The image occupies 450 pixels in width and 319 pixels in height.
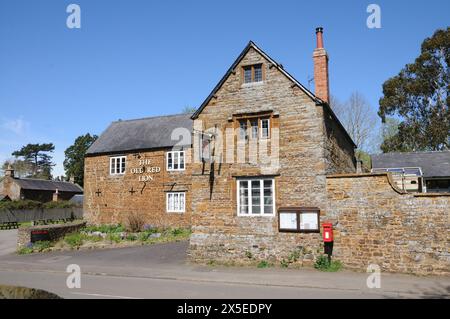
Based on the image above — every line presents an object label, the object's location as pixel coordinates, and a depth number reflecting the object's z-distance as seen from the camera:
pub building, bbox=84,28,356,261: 14.11
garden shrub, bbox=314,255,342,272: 13.26
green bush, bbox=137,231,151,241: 22.84
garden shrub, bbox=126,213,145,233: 25.72
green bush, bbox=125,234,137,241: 22.88
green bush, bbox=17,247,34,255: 20.70
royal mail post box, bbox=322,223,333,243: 13.30
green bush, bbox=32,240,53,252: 21.14
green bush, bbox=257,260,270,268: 14.26
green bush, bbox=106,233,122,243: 22.53
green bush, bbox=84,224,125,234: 26.56
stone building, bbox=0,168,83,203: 51.19
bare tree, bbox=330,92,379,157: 39.38
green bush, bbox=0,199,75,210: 41.06
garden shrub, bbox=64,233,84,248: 21.93
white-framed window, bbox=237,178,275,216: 14.73
